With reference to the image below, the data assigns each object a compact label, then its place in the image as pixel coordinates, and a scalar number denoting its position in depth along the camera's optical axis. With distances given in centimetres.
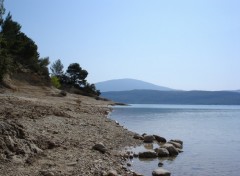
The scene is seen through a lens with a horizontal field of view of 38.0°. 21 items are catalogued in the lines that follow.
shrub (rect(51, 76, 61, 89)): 10416
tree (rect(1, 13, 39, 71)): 7327
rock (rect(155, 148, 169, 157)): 2177
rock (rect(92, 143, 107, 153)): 1926
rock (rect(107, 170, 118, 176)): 1428
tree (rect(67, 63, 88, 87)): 12162
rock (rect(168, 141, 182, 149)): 2539
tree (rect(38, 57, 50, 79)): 8205
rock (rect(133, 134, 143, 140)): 2932
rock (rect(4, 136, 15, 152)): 1394
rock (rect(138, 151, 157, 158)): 2078
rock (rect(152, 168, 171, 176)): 1620
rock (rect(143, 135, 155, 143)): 2848
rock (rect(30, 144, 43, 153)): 1503
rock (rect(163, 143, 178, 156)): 2242
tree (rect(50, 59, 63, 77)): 13945
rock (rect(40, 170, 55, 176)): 1252
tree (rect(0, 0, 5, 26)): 4800
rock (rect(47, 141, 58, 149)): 1681
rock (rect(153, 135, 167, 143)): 2953
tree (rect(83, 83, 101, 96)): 11925
